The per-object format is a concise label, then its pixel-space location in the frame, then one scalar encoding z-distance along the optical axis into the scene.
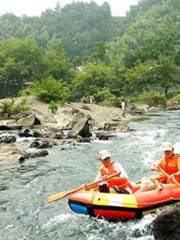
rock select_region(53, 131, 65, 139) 24.53
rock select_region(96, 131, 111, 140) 24.24
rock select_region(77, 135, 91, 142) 23.33
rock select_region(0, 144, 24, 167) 17.99
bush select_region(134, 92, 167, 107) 54.78
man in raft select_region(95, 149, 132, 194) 11.35
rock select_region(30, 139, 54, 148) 21.45
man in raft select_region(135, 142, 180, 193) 11.25
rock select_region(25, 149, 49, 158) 19.10
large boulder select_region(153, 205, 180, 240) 8.52
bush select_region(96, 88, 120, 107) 52.96
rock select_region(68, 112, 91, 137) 25.02
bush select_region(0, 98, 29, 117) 35.16
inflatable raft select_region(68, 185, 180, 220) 10.34
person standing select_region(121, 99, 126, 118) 44.41
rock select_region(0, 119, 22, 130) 28.64
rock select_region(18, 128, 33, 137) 25.33
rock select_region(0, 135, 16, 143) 22.72
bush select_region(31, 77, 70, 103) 41.28
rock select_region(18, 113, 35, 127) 30.23
